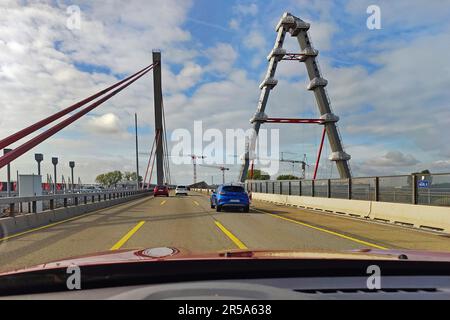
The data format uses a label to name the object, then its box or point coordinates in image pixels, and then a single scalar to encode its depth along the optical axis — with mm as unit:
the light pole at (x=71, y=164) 34372
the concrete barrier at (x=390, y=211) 15391
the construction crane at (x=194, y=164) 155688
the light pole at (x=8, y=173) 23872
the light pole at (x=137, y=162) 60006
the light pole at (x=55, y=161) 29133
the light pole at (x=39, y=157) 24164
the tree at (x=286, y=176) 125131
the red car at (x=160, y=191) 54562
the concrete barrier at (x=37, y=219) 13961
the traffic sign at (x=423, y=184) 16777
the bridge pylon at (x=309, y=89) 60250
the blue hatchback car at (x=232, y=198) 24078
